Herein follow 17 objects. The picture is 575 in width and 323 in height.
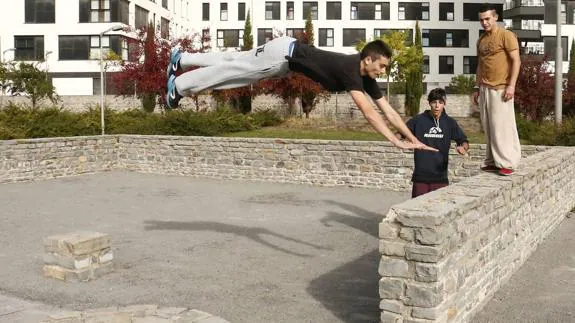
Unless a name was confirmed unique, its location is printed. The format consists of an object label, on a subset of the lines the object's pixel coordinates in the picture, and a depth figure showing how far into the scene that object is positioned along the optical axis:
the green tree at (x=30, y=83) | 37.38
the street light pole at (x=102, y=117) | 24.02
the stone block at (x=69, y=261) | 7.76
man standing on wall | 7.22
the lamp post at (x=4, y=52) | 42.07
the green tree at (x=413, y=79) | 43.93
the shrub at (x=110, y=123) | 22.84
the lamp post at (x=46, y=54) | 43.12
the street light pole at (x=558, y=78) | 17.77
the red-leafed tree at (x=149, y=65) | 32.78
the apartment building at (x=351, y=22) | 56.28
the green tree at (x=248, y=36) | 45.42
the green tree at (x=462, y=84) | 50.38
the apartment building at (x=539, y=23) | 46.12
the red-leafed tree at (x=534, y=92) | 28.44
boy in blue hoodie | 8.47
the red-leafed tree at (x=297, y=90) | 34.09
